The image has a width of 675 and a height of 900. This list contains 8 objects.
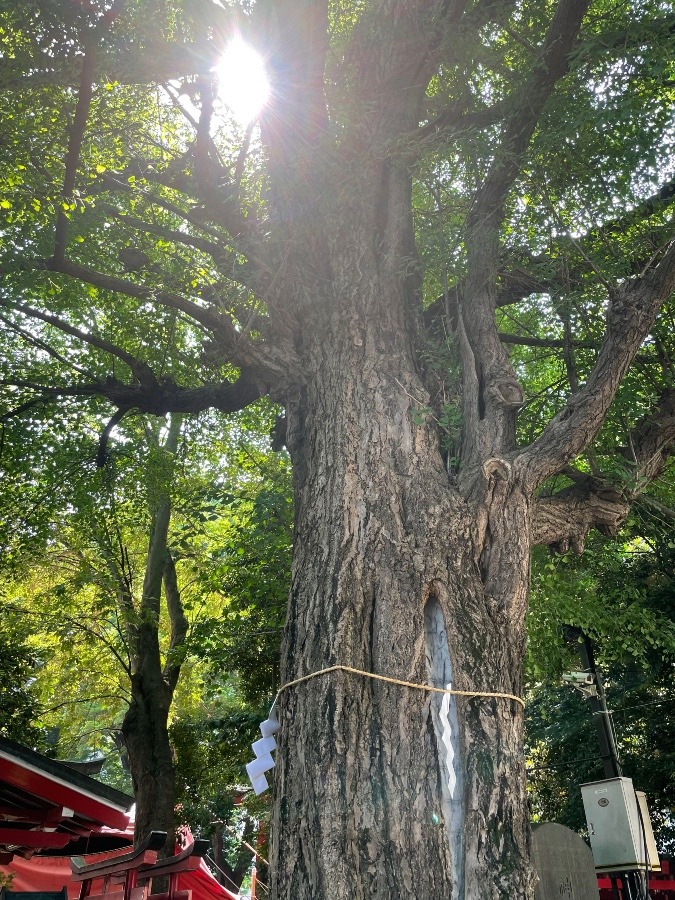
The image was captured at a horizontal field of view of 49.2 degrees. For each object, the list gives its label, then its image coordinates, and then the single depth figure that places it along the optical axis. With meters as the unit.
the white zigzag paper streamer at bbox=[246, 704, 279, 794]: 4.18
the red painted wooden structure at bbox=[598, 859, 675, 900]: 10.39
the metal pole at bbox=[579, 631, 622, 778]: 8.34
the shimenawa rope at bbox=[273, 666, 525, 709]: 3.68
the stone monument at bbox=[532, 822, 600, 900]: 6.60
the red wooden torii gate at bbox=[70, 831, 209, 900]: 7.21
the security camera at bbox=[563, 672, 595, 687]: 9.16
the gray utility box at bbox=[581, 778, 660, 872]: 7.02
